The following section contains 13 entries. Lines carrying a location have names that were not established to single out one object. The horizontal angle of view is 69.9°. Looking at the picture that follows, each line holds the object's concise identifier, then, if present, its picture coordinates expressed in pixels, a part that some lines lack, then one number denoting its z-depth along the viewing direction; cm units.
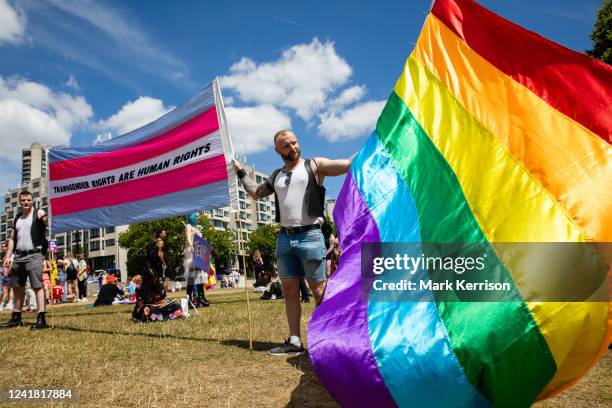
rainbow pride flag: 221
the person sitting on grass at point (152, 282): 827
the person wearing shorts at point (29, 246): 745
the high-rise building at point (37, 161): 10325
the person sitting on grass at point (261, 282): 1922
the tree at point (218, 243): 6425
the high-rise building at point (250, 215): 10175
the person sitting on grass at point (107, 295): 1498
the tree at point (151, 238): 6050
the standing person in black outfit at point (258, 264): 1875
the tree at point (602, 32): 1953
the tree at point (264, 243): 8756
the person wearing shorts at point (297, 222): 445
